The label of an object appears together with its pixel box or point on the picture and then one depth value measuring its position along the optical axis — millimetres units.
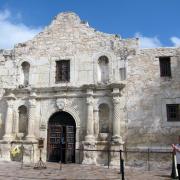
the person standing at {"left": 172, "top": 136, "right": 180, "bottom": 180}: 7811
